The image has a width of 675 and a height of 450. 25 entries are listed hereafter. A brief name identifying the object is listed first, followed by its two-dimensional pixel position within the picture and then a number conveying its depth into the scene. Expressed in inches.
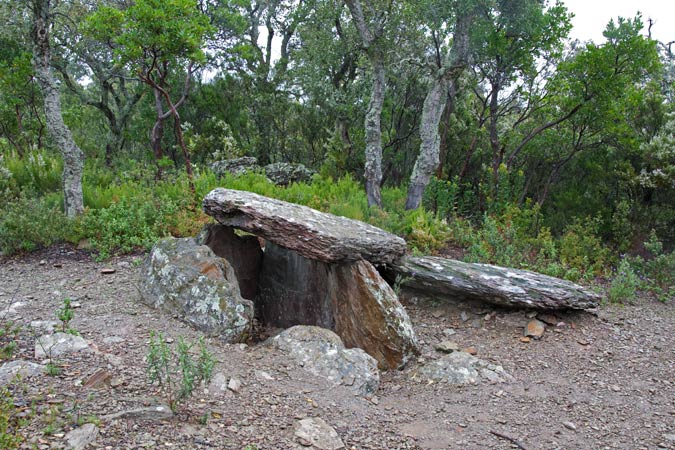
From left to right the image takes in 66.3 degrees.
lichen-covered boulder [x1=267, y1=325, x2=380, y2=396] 180.4
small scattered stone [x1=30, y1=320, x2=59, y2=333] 177.3
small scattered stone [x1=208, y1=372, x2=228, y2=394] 151.9
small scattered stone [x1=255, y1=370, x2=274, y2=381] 167.5
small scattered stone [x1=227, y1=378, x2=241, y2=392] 154.9
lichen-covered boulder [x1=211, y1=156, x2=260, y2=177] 460.8
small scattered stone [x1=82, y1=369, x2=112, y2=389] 140.4
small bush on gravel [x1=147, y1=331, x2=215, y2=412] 131.0
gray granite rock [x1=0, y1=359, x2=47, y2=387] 137.5
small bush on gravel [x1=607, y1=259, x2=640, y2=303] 268.5
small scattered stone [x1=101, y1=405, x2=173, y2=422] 125.2
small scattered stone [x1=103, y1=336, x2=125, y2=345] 173.2
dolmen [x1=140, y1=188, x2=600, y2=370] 205.5
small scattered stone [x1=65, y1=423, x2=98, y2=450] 112.2
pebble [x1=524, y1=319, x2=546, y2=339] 226.7
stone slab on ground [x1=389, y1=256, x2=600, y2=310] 229.0
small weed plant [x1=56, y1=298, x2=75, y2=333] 170.0
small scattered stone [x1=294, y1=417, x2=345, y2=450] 135.6
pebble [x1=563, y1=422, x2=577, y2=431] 163.8
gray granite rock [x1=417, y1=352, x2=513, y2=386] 194.7
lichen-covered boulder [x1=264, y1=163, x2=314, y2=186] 464.4
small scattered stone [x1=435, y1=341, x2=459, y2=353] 220.5
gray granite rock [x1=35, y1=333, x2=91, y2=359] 157.6
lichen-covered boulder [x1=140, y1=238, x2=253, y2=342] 197.9
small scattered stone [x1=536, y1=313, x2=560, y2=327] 234.7
